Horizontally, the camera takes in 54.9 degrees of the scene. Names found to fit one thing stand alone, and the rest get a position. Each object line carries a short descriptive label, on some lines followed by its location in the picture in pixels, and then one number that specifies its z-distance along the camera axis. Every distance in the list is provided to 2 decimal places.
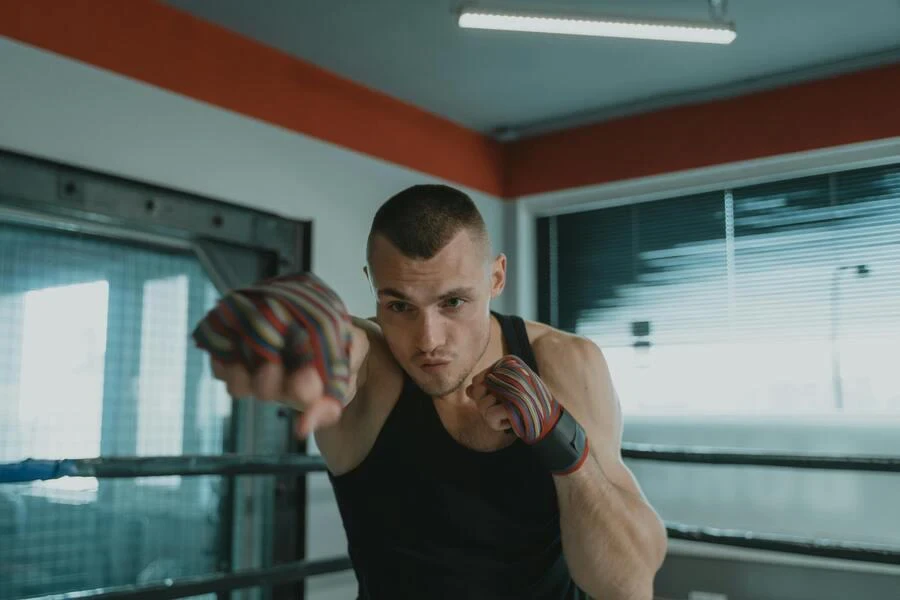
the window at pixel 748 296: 3.84
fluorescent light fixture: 2.99
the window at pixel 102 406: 2.63
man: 1.44
